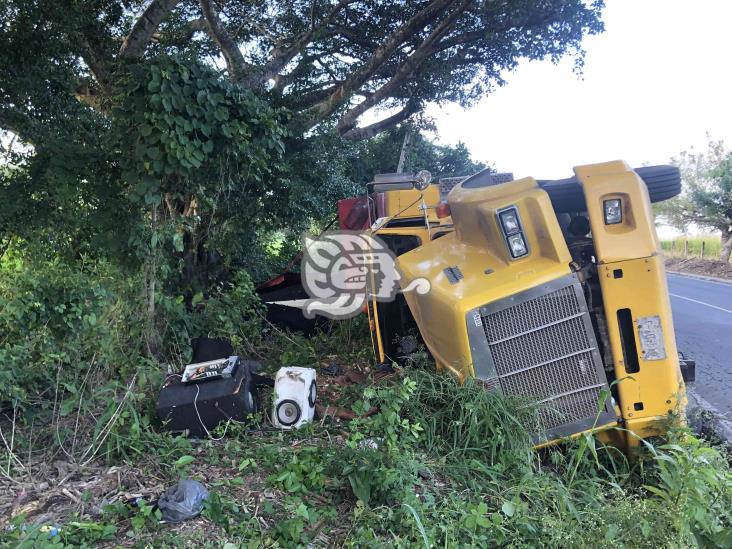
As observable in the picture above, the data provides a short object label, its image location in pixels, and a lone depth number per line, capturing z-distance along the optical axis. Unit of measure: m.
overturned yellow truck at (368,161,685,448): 3.36
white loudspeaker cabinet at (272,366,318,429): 3.90
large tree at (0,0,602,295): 5.09
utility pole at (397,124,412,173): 15.30
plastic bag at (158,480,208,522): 2.60
